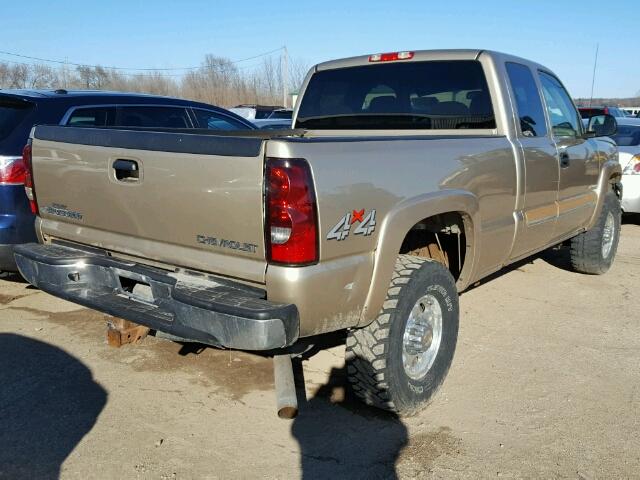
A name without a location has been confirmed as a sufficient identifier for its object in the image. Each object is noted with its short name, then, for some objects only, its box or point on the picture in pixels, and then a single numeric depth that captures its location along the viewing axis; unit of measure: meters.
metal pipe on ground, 2.81
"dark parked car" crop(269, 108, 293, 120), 22.16
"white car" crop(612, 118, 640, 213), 8.66
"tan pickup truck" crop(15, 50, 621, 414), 2.62
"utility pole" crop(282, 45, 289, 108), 41.12
